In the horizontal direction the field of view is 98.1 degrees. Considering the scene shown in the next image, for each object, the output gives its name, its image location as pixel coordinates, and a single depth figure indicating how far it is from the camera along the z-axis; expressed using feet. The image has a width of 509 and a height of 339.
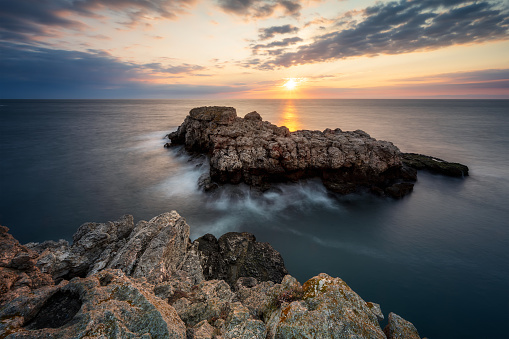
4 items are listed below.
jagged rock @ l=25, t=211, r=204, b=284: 29.73
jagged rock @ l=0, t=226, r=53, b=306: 20.18
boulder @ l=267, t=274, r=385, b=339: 17.39
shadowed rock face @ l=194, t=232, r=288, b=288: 39.93
